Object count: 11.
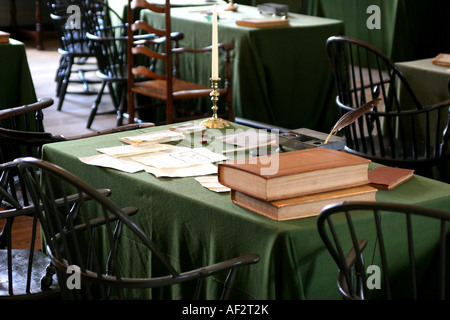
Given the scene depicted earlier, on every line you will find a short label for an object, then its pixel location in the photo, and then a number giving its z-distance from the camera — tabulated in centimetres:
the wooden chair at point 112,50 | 526
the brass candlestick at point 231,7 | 591
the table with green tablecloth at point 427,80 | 393
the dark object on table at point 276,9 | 558
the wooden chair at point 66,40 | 599
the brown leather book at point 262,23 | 508
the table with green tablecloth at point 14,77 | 467
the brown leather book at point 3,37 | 470
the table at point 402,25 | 798
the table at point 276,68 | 509
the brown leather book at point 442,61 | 408
